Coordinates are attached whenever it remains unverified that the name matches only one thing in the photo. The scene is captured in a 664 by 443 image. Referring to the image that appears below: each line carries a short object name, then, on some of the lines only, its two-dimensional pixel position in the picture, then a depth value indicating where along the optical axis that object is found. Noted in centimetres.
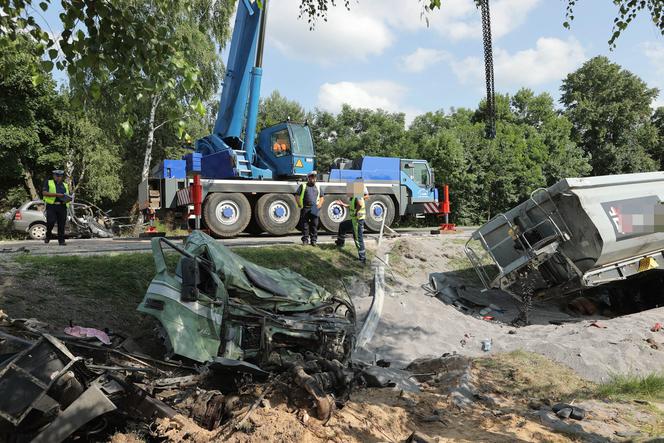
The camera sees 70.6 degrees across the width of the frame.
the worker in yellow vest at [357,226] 917
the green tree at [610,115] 3309
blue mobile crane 1133
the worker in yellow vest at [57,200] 855
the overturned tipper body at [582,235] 771
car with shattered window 1356
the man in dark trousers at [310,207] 960
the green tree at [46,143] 1852
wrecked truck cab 410
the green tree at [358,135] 3466
